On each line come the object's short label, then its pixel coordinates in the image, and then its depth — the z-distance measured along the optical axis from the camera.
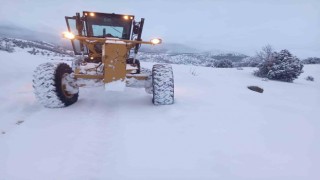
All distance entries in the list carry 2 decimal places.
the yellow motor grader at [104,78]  3.58
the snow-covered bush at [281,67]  9.07
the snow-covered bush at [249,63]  14.56
